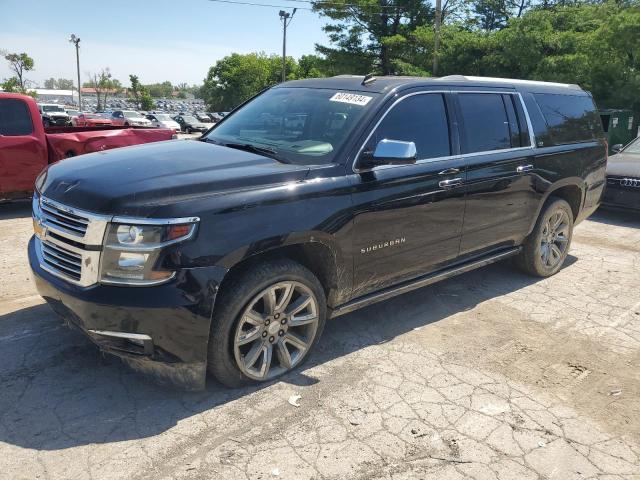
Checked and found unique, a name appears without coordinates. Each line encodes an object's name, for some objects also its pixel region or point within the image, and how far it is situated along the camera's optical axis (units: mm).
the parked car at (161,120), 32981
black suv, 2828
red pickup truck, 7738
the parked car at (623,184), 8352
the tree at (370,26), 32062
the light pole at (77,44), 59781
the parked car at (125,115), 38428
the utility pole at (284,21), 40906
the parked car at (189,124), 38738
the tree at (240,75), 64625
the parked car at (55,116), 21072
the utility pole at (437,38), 23766
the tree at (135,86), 79500
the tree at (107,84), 97062
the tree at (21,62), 66438
